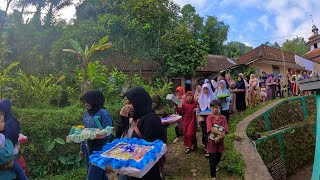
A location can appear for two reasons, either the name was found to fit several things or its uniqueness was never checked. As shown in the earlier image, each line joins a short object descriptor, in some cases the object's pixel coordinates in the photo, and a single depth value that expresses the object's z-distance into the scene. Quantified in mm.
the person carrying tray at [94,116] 2625
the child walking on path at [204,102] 4234
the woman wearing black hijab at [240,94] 6588
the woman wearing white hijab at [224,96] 5122
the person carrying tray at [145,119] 1939
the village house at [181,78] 10514
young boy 3329
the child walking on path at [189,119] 4373
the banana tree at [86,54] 5151
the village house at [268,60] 14807
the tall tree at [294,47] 28208
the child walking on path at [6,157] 1848
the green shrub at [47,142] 3830
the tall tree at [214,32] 17931
